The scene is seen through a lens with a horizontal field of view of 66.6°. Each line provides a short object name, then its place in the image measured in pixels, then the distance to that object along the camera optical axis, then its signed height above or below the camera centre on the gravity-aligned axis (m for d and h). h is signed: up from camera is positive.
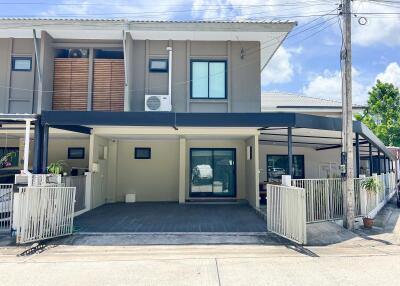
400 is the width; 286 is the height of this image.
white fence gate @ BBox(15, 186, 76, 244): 6.96 -1.15
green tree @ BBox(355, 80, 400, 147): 26.83 +5.04
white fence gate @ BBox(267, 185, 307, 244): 7.08 -1.08
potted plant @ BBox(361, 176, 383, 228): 9.83 -0.51
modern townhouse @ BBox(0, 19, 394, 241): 11.71 +2.87
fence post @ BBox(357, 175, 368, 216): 9.68 -1.04
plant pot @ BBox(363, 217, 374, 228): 9.03 -1.58
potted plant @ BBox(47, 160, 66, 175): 9.11 -0.12
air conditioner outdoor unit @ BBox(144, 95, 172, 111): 11.68 +2.44
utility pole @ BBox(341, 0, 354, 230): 8.70 +1.26
